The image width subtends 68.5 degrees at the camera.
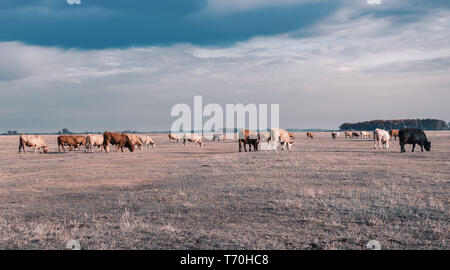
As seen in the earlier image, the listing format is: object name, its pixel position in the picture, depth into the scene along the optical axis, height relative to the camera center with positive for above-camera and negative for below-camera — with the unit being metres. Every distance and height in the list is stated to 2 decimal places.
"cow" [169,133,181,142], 68.29 -0.41
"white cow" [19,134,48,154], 35.88 -0.63
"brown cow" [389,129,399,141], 61.60 +0.01
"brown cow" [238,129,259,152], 32.94 -0.36
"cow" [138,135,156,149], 46.57 -0.81
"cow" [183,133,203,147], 48.66 -0.61
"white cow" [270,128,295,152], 32.88 -0.40
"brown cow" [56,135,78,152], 38.84 -0.60
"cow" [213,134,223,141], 73.00 -0.74
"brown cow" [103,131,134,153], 34.94 -0.58
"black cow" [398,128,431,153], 27.66 -0.43
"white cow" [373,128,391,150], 33.44 -0.39
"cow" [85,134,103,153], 37.80 -0.61
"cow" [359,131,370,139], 76.41 -0.39
